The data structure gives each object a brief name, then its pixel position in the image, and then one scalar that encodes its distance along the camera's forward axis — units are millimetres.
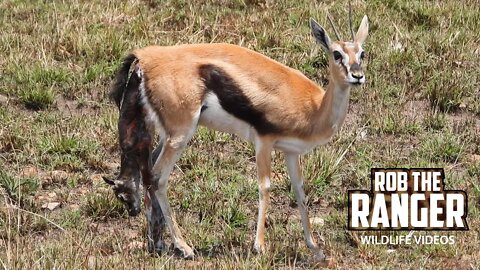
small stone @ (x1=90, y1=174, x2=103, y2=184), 17109
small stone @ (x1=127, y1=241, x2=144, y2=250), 14295
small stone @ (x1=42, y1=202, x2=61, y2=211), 15953
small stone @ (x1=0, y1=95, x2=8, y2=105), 19937
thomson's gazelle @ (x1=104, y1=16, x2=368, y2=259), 13859
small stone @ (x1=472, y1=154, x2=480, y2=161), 17994
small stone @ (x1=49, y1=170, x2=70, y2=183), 16922
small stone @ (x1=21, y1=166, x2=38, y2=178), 17078
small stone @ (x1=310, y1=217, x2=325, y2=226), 15547
